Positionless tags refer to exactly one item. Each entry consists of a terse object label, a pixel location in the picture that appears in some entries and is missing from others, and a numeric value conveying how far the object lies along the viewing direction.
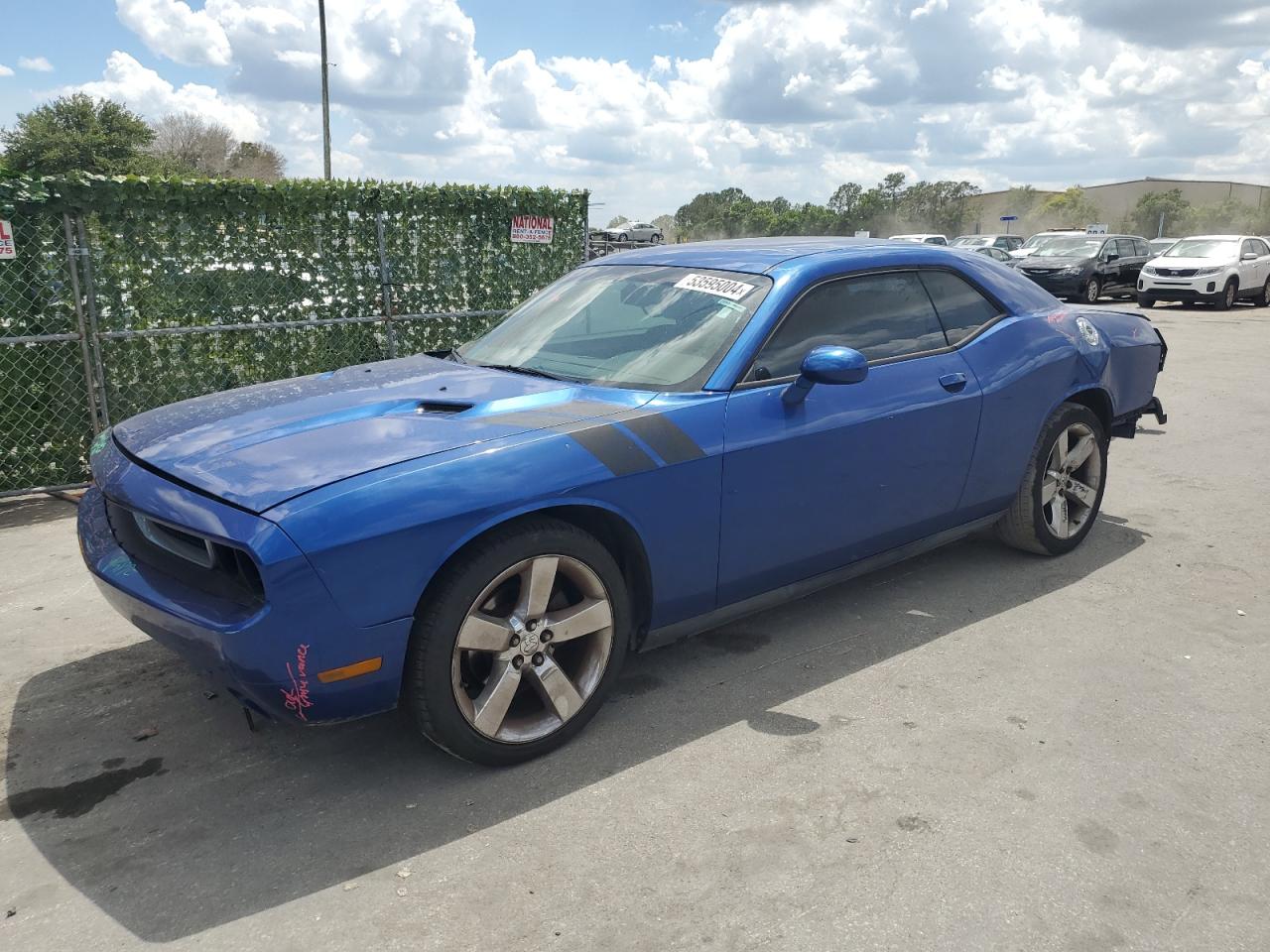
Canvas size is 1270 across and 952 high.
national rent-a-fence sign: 8.88
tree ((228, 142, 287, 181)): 57.91
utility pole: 32.44
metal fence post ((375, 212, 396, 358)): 7.96
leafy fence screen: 6.35
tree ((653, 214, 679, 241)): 49.40
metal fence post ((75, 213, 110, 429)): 6.39
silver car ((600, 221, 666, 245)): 39.78
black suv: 21.62
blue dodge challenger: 2.67
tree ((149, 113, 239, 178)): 56.21
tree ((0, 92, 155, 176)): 45.16
